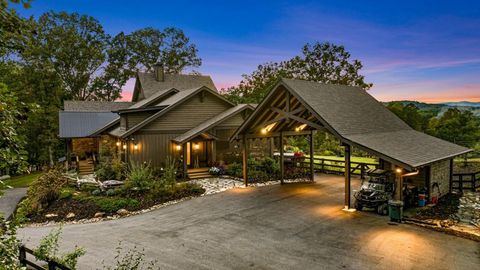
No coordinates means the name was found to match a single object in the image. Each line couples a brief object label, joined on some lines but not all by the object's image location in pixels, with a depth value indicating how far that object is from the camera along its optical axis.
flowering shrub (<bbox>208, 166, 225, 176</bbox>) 20.23
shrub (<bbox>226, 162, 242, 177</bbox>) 19.66
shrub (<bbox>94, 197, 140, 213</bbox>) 13.23
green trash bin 10.60
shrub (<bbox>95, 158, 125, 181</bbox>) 19.03
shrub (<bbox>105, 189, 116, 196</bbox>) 14.97
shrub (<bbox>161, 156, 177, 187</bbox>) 15.49
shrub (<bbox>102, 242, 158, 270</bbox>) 7.69
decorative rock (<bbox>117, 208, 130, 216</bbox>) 12.97
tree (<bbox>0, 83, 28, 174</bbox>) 3.60
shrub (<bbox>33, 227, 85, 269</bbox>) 6.35
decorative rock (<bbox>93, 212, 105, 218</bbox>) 12.86
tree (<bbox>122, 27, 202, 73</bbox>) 44.22
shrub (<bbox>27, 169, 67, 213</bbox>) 14.20
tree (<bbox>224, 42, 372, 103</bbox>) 33.69
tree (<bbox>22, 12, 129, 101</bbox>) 37.56
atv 11.86
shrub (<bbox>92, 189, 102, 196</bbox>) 15.41
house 19.78
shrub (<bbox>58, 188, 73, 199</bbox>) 15.06
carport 11.54
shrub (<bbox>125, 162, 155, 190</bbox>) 15.17
